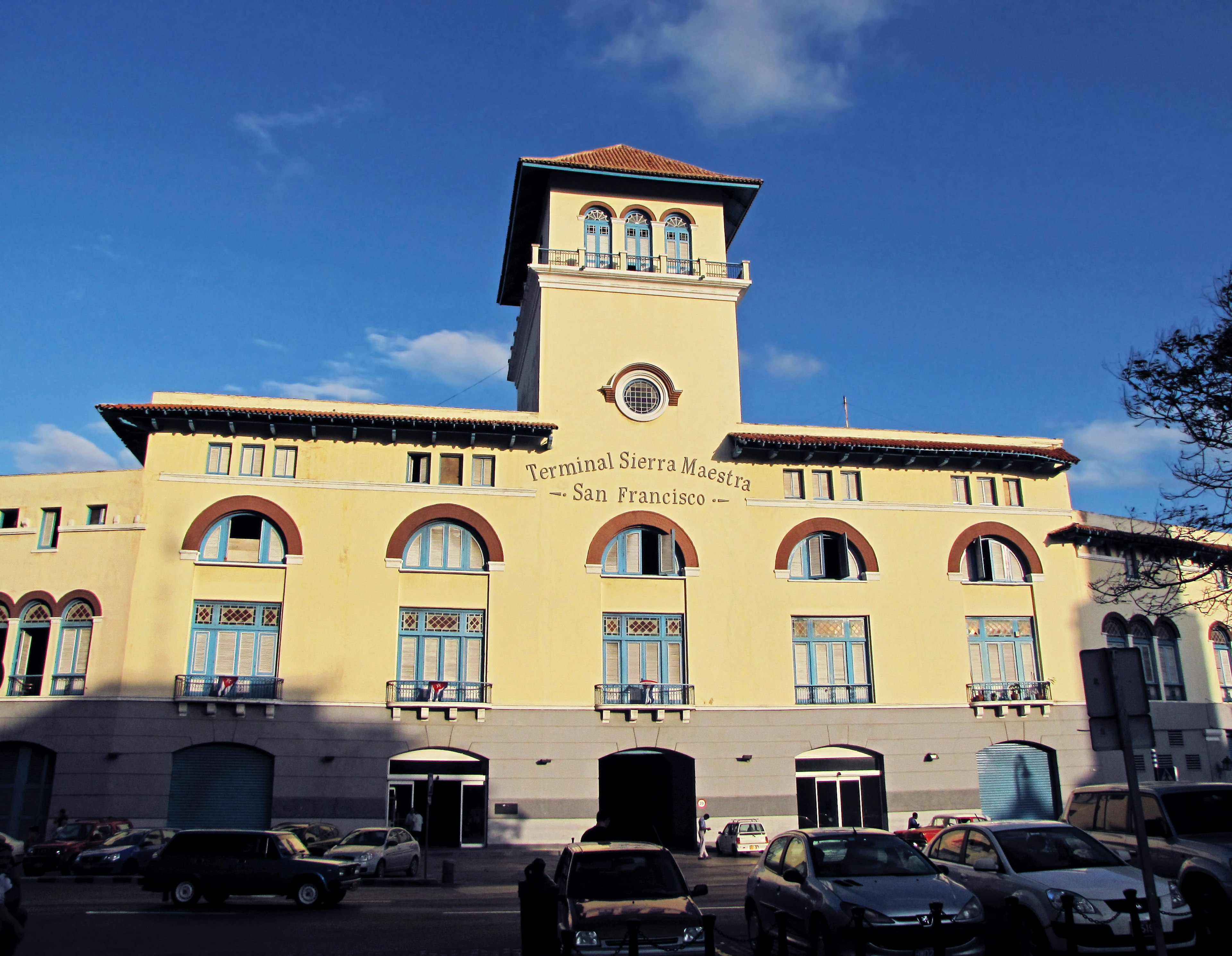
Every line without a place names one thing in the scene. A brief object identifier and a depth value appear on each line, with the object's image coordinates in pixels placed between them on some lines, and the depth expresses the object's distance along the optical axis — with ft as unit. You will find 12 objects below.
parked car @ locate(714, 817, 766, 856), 104.83
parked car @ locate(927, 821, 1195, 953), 38.50
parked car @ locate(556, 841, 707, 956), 39.40
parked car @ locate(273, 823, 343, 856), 91.86
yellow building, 103.45
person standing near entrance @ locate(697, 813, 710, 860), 104.22
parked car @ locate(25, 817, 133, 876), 87.40
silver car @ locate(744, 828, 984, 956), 37.37
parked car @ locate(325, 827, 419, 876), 85.35
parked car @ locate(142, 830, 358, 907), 67.56
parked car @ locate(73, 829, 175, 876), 85.10
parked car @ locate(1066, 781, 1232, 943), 41.88
